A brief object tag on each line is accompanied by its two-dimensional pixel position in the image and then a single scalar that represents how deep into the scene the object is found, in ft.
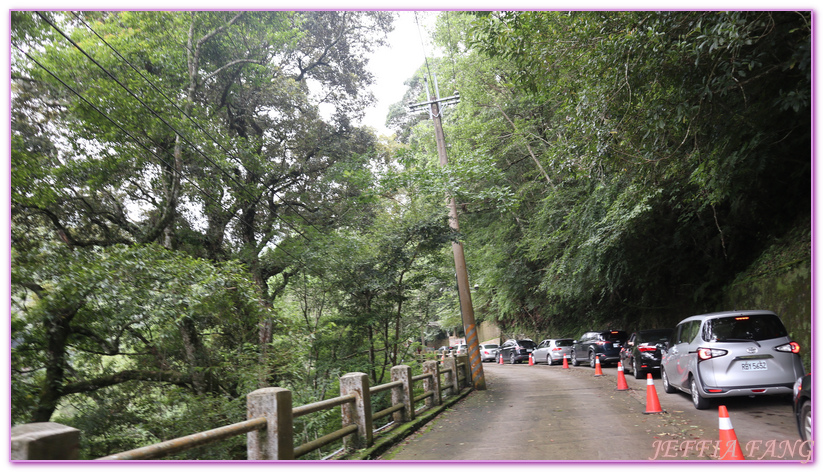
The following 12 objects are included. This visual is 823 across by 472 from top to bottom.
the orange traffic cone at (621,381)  41.41
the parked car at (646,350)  47.16
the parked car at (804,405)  16.16
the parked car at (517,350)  97.22
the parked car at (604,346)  65.67
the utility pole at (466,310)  50.34
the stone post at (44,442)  9.90
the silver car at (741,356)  25.75
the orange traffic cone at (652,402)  29.09
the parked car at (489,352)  113.47
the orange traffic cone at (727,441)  17.21
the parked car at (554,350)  80.07
